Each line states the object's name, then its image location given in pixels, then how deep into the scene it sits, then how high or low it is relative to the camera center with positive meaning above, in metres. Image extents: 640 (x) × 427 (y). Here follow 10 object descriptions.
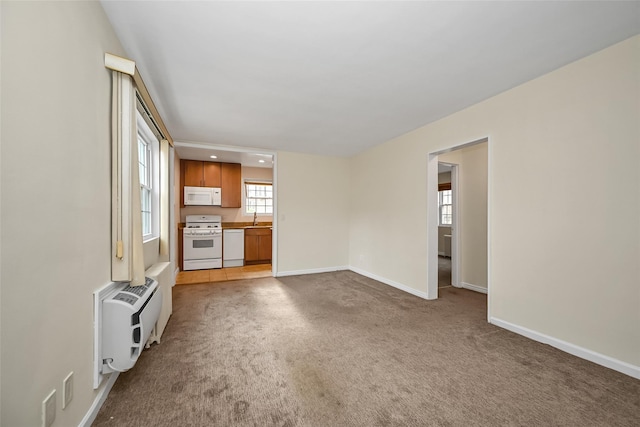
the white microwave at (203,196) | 5.68 +0.35
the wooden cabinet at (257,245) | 6.03 -0.78
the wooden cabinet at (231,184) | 6.02 +0.64
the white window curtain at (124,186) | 1.67 +0.17
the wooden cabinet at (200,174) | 5.69 +0.85
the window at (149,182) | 2.93 +0.34
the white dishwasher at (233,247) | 5.82 -0.80
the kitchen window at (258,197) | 6.75 +0.39
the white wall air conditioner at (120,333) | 1.55 -0.73
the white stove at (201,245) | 5.45 -0.70
